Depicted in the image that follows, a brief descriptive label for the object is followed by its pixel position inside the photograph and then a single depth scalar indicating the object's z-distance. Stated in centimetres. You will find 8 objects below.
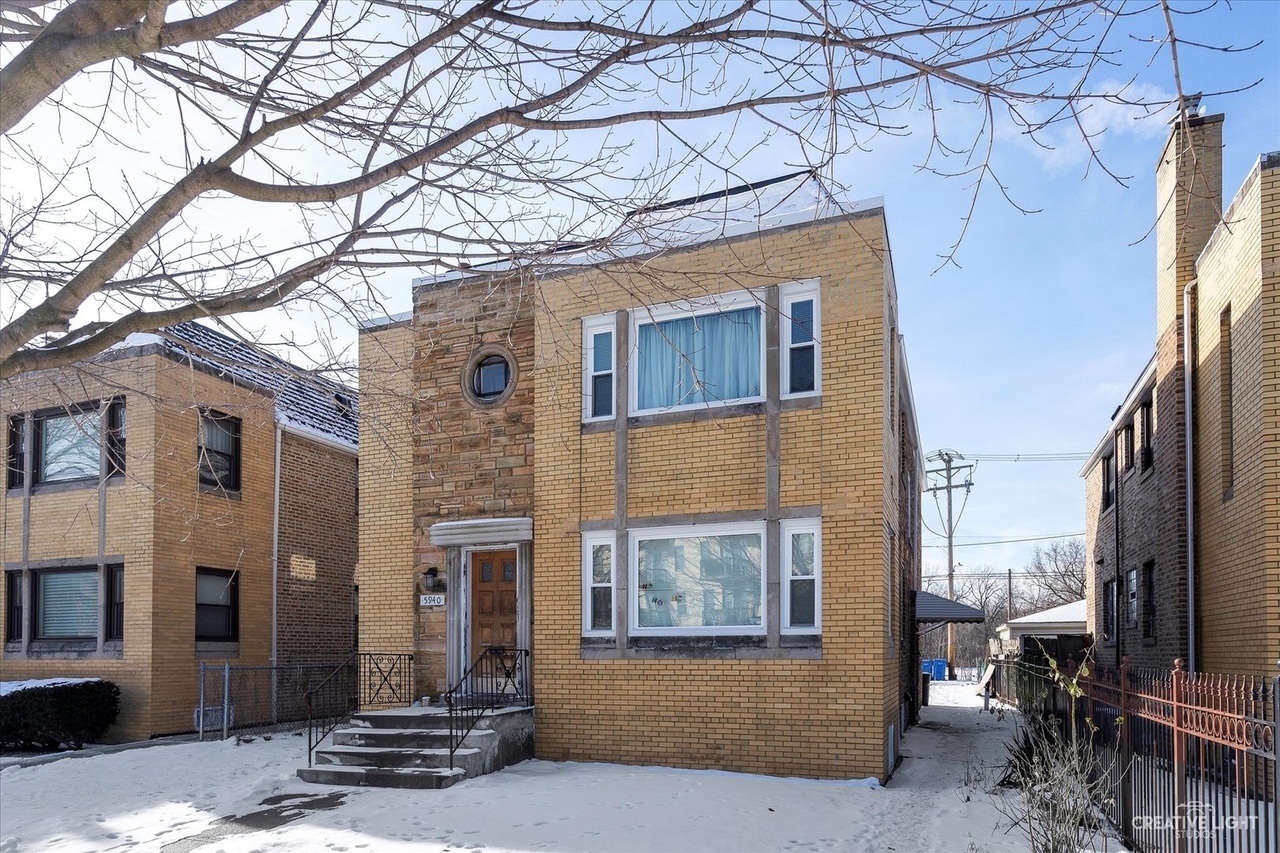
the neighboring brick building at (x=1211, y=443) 1049
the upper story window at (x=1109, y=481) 2261
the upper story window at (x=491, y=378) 1445
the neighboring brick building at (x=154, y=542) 1692
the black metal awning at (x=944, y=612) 2006
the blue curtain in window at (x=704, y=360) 1252
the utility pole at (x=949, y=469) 5328
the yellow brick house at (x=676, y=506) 1166
